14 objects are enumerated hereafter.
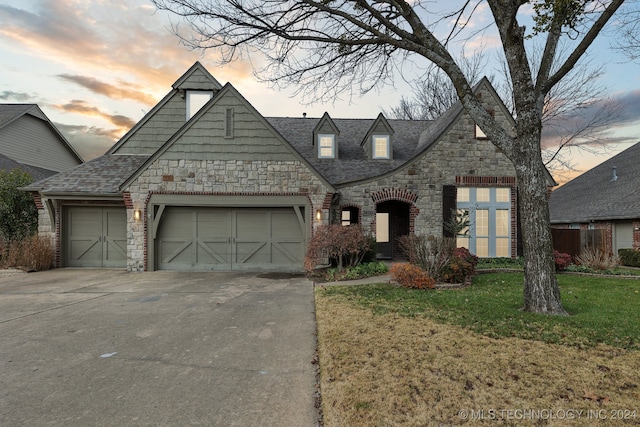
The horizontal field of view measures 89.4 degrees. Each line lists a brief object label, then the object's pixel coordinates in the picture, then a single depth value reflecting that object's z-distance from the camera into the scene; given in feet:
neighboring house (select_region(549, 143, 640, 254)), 53.11
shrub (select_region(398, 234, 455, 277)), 29.12
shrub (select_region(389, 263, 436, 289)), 27.17
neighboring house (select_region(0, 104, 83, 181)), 66.85
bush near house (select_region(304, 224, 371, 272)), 33.50
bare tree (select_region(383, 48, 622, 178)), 59.11
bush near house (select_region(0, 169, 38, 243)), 40.73
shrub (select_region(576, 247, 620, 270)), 36.47
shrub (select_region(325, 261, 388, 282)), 32.90
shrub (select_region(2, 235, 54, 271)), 37.35
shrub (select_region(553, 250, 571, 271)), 35.09
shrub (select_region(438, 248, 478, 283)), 28.86
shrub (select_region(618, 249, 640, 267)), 46.75
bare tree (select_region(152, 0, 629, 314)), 19.29
